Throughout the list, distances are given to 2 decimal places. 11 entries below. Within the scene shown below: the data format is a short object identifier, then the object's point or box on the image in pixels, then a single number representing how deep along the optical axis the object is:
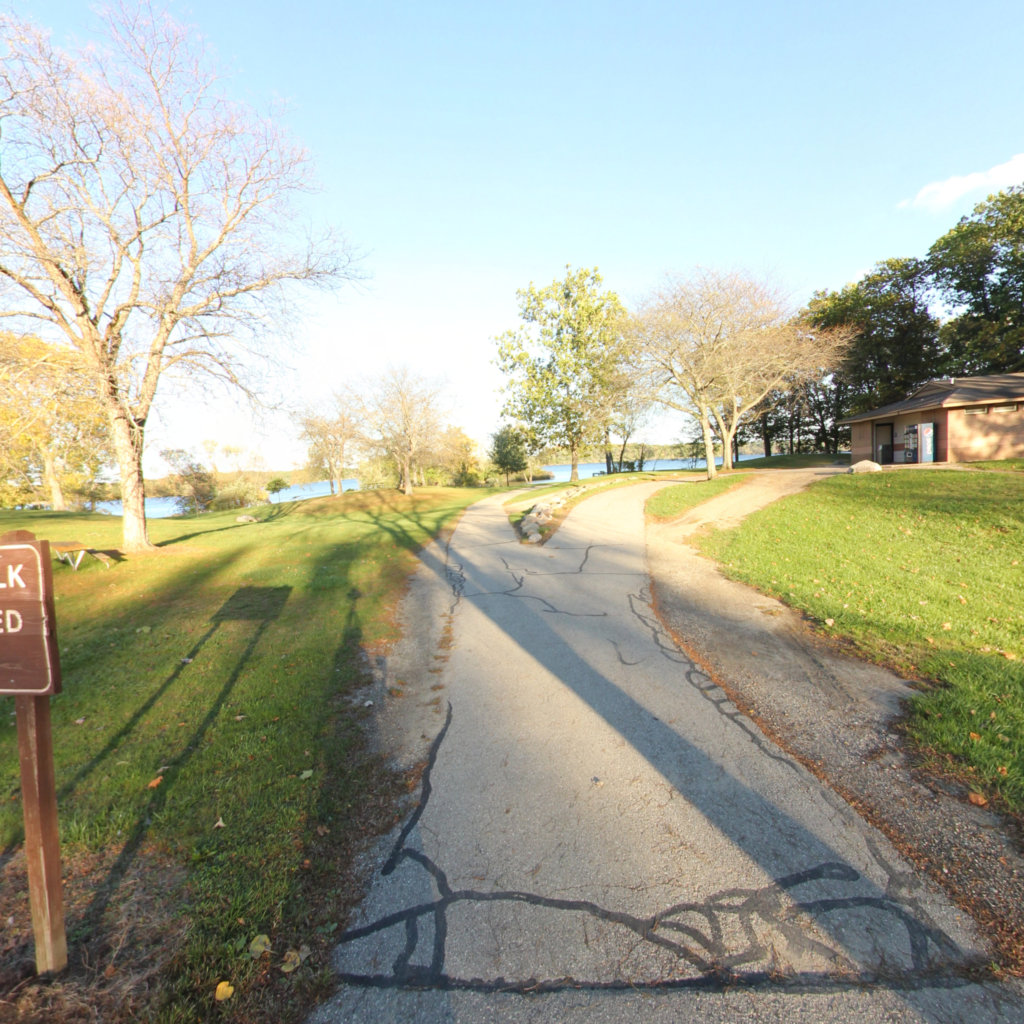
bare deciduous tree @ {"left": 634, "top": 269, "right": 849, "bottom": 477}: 22.06
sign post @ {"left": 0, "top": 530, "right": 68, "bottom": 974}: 2.05
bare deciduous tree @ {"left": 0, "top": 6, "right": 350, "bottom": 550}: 9.79
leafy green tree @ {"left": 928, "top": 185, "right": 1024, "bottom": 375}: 27.38
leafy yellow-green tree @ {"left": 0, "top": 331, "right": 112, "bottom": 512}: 9.20
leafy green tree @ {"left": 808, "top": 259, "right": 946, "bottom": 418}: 33.47
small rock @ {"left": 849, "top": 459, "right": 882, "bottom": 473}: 19.05
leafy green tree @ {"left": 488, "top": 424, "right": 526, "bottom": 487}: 44.72
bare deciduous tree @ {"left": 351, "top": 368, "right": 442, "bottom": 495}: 30.59
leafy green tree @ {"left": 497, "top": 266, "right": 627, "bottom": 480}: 32.69
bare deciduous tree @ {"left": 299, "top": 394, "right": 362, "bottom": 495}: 32.88
